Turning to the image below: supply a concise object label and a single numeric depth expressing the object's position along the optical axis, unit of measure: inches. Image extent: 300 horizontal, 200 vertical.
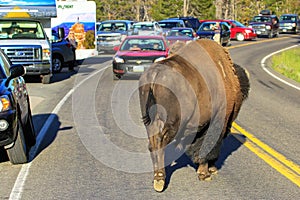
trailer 1270.9
